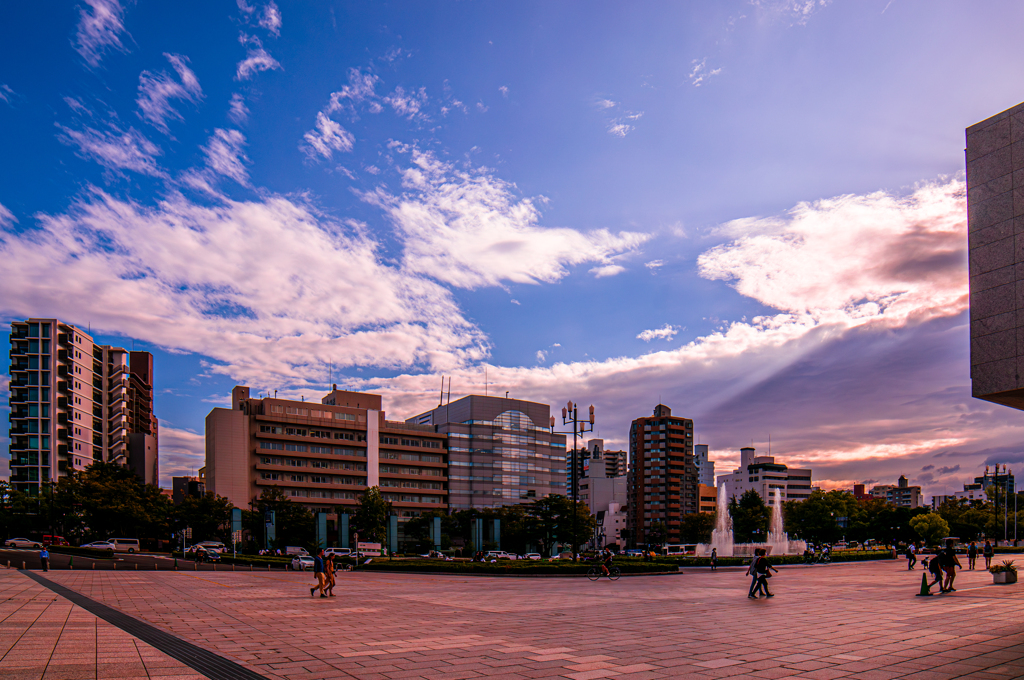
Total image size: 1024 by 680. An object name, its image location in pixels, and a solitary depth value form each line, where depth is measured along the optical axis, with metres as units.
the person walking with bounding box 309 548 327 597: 25.55
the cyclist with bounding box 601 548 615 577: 36.53
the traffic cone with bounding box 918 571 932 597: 25.66
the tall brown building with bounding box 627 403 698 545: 152.00
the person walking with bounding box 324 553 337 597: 25.72
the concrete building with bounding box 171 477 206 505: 151.10
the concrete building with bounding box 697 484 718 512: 182.12
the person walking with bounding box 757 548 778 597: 25.03
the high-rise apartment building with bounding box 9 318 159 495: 105.75
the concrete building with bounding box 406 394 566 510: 129.12
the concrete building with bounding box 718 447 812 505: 189.50
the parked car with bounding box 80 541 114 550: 66.90
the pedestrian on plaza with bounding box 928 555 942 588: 26.37
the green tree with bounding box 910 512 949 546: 90.38
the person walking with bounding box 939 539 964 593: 25.94
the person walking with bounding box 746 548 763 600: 25.05
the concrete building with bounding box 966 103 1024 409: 19.64
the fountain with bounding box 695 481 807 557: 69.38
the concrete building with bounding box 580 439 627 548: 164.50
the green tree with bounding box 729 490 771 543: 106.62
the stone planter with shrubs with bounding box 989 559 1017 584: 29.41
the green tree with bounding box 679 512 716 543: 124.06
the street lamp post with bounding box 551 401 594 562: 44.47
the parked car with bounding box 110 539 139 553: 71.88
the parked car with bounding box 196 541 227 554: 70.80
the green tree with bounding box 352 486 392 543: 91.31
